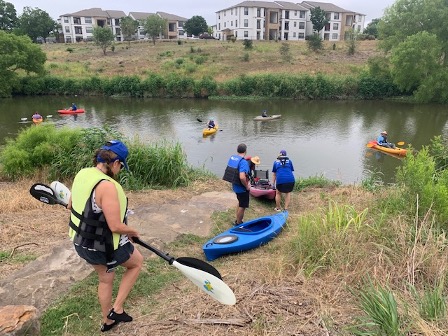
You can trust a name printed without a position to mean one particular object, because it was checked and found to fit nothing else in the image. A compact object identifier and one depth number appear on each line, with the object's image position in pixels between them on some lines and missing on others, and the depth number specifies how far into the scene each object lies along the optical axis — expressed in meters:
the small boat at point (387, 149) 15.46
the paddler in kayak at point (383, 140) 16.26
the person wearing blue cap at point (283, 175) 7.63
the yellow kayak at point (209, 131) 19.55
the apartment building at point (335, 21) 63.50
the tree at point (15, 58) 31.41
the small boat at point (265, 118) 23.77
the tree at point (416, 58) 28.34
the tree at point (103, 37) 45.59
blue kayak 5.19
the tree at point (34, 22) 57.97
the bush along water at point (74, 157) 8.79
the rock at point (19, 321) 2.90
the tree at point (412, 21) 30.84
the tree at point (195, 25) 67.56
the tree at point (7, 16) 59.78
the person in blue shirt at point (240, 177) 6.20
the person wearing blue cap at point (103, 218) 2.83
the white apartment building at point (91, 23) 67.00
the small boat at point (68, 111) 25.30
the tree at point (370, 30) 65.69
